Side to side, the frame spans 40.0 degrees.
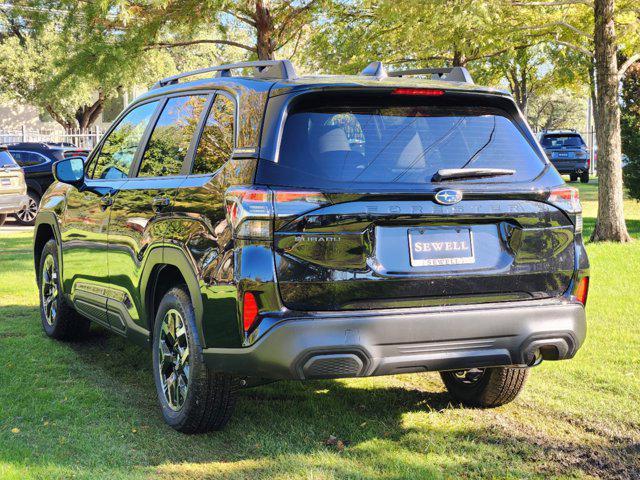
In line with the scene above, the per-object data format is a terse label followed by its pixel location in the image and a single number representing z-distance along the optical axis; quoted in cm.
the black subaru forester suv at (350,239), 393
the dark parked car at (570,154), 3117
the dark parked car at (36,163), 1961
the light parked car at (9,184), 1722
